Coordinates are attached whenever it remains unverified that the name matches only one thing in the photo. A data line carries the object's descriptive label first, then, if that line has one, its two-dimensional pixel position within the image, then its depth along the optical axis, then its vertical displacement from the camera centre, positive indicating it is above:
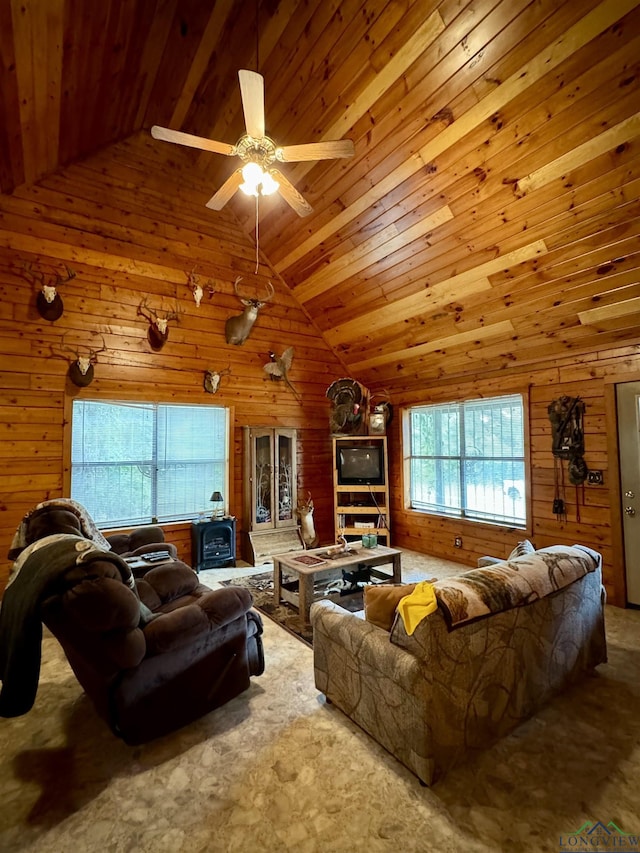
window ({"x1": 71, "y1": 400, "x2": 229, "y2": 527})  4.43 -0.14
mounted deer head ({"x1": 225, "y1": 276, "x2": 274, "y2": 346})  5.12 +1.57
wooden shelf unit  5.60 -0.89
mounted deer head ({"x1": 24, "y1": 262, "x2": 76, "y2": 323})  4.07 +1.51
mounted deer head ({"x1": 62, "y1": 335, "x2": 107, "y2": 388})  4.24 +0.81
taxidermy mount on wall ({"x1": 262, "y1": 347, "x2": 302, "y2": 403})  5.56 +1.10
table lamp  4.80 -0.73
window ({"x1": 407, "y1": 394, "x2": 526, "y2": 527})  4.67 -0.22
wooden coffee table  3.37 -1.04
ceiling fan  2.32 +1.89
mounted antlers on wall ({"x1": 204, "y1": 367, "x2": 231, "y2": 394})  5.09 +0.82
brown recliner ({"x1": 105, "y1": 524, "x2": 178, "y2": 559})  3.60 -0.87
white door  3.63 -0.31
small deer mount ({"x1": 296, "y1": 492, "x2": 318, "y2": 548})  5.39 -1.08
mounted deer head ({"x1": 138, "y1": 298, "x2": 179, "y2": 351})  4.73 +1.39
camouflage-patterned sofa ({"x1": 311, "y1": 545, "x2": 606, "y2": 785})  1.72 -1.03
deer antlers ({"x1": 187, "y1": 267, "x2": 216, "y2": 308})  4.98 +1.98
